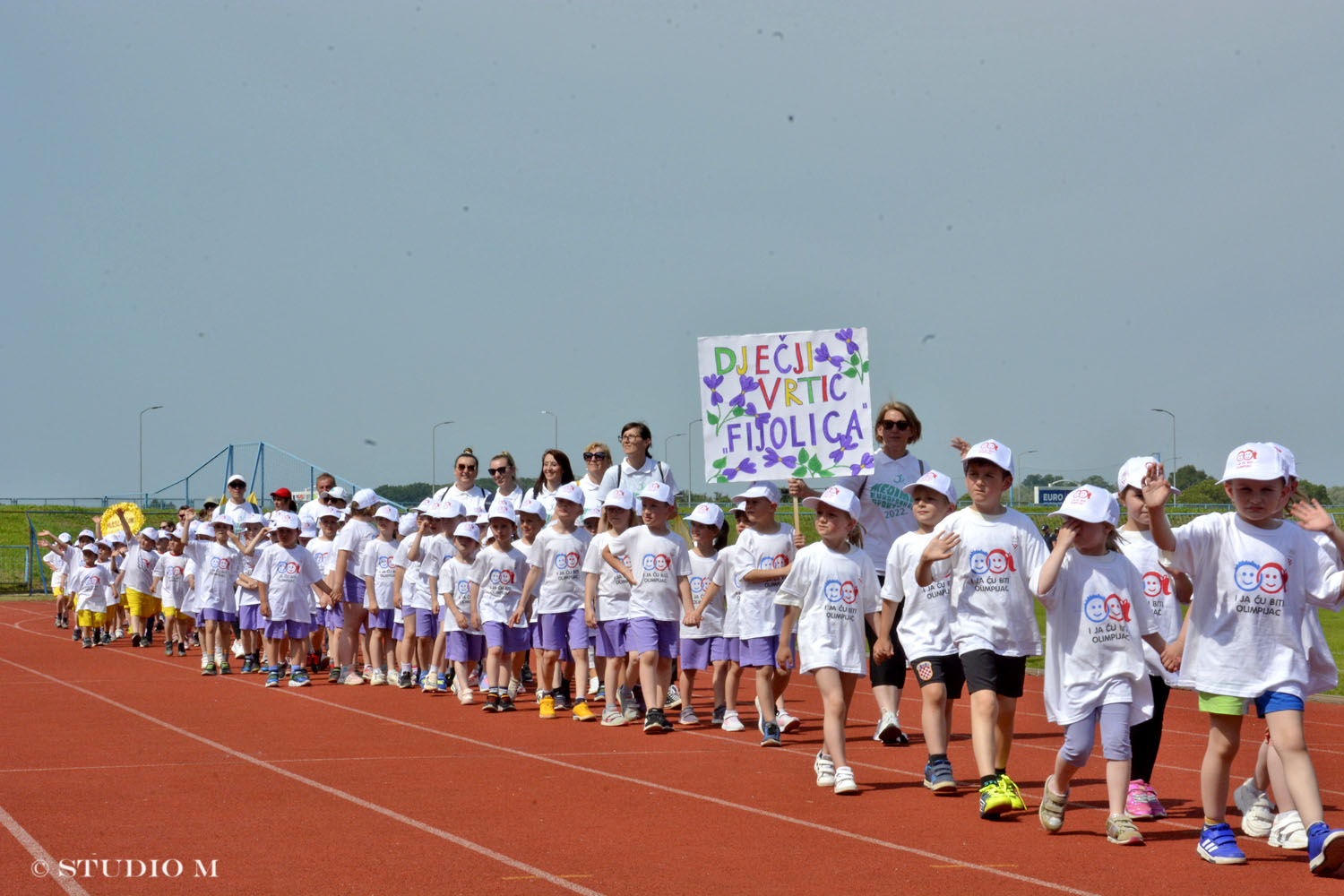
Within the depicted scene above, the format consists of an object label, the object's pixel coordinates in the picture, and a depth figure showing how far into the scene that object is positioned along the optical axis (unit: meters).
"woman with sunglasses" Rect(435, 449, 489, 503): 15.02
